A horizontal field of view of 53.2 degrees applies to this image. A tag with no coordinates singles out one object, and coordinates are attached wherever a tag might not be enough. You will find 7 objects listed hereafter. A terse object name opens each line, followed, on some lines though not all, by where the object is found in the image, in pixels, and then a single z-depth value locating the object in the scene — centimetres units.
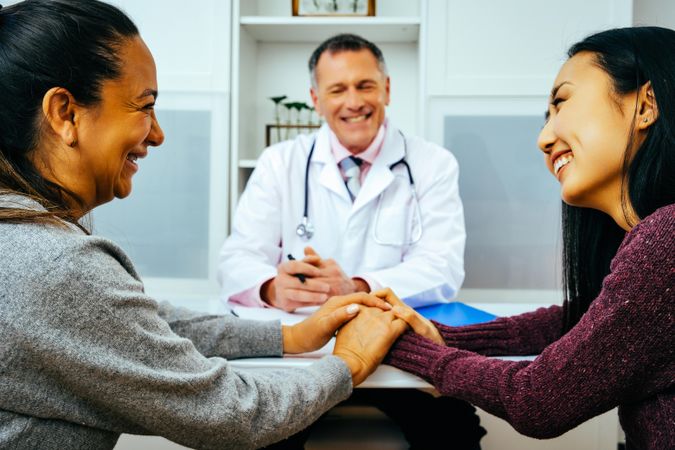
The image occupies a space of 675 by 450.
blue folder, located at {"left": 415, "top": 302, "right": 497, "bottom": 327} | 135
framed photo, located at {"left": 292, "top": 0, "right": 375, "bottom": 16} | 269
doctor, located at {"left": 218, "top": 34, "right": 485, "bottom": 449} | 193
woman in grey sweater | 71
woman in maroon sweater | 79
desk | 104
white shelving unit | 260
